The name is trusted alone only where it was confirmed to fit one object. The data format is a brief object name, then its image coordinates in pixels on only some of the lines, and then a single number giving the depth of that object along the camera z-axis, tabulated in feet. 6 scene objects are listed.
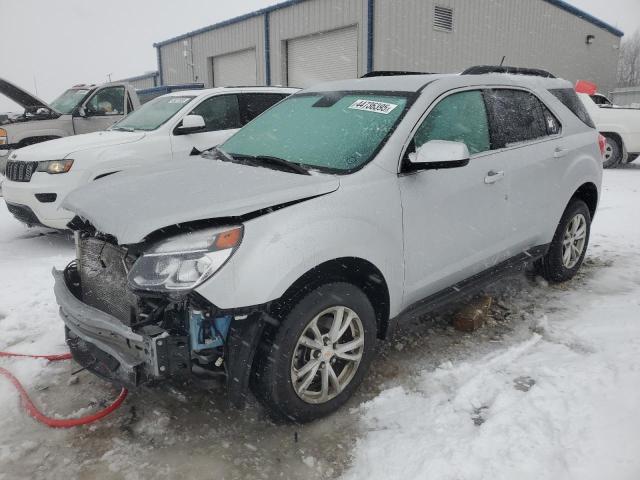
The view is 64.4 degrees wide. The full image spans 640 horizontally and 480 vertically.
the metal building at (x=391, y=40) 49.03
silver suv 7.34
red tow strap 8.91
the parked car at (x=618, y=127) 36.78
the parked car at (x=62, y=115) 26.16
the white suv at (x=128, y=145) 18.37
